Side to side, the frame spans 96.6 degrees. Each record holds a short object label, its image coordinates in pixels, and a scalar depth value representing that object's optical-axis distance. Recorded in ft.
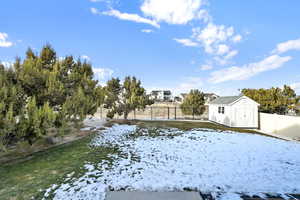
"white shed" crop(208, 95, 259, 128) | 38.04
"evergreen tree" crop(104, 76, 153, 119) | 39.32
